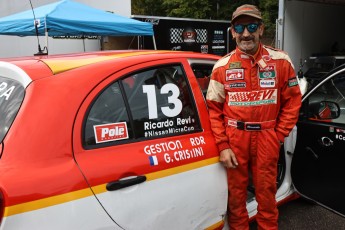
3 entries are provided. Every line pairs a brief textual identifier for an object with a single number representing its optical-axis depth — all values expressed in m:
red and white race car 1.57
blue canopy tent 6.21
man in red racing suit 2.33
